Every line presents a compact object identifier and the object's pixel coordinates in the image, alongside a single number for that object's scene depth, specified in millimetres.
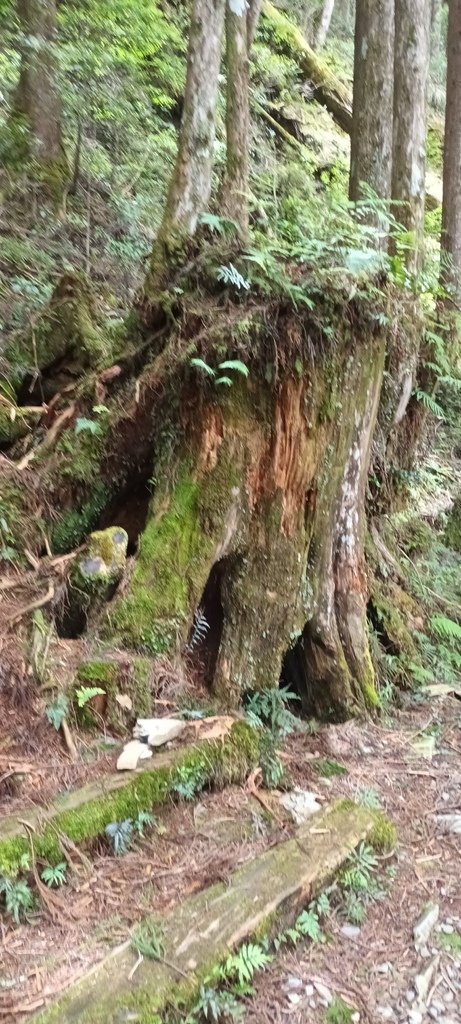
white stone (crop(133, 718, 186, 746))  4016
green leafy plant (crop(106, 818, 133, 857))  3516
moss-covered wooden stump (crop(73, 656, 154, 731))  4117
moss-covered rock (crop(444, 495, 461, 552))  9039
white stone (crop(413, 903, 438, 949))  3406
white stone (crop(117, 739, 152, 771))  3783
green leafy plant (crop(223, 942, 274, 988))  2945
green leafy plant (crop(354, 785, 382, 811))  4362
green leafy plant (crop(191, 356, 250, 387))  4496
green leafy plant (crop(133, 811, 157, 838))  3621
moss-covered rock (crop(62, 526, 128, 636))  4672
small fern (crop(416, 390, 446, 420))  6695
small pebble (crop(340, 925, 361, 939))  3377
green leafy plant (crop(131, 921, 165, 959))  2896
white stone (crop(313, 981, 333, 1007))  3004
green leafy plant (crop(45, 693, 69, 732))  3965
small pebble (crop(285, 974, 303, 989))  3031
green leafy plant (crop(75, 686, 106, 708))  4051
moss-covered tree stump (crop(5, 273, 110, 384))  6277
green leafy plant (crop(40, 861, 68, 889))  3256
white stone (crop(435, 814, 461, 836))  4316
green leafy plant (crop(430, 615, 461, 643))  6753
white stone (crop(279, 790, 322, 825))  3936
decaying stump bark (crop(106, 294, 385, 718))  4695
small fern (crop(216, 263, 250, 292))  4641
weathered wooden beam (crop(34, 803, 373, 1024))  2660
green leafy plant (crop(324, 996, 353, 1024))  2902
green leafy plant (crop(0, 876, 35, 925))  3080
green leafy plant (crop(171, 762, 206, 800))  3857
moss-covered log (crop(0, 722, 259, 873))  3299
